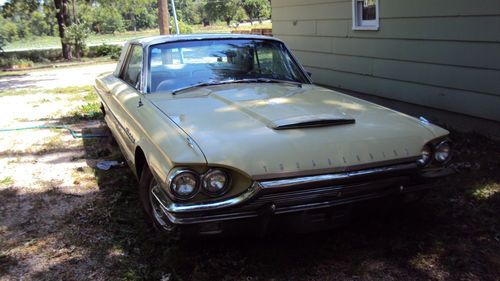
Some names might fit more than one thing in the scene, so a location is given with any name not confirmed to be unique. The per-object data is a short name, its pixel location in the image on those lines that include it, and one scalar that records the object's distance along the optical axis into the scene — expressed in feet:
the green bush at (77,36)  86.17
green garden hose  22.00
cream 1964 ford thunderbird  8.47
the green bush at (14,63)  81.02
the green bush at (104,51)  89.97
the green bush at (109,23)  157.28
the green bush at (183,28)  117.43
